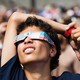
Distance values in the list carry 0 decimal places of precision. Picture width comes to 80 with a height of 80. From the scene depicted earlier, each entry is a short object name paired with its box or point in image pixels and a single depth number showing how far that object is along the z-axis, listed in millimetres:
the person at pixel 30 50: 4270
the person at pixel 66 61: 6117
